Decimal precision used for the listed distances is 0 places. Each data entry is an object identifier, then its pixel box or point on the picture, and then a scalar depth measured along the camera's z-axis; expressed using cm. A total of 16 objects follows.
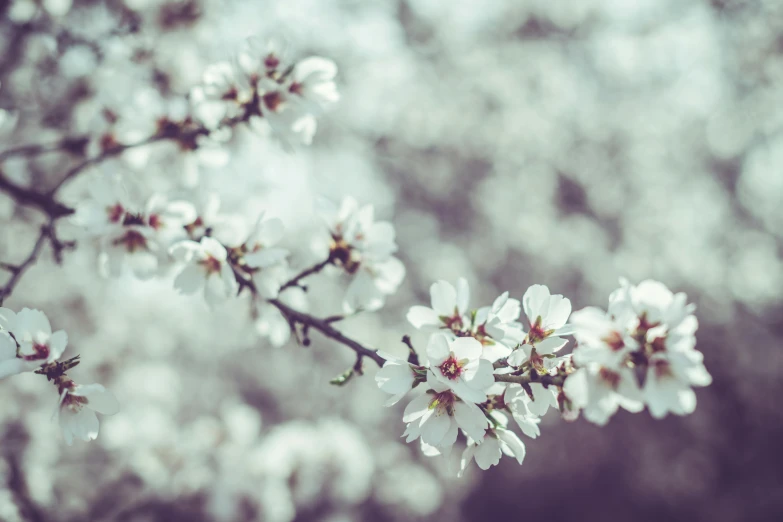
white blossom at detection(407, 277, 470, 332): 89
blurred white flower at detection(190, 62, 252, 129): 96
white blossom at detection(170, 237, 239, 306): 90
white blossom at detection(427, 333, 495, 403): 84
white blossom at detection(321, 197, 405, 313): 94
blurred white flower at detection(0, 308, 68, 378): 86
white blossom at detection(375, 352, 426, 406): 85
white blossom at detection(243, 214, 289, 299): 91
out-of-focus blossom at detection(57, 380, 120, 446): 87
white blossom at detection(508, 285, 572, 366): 85
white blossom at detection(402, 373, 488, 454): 85
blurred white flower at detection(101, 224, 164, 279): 94
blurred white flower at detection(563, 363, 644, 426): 82
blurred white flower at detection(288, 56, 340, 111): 95
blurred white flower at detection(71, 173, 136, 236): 91
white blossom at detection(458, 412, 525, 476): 87
